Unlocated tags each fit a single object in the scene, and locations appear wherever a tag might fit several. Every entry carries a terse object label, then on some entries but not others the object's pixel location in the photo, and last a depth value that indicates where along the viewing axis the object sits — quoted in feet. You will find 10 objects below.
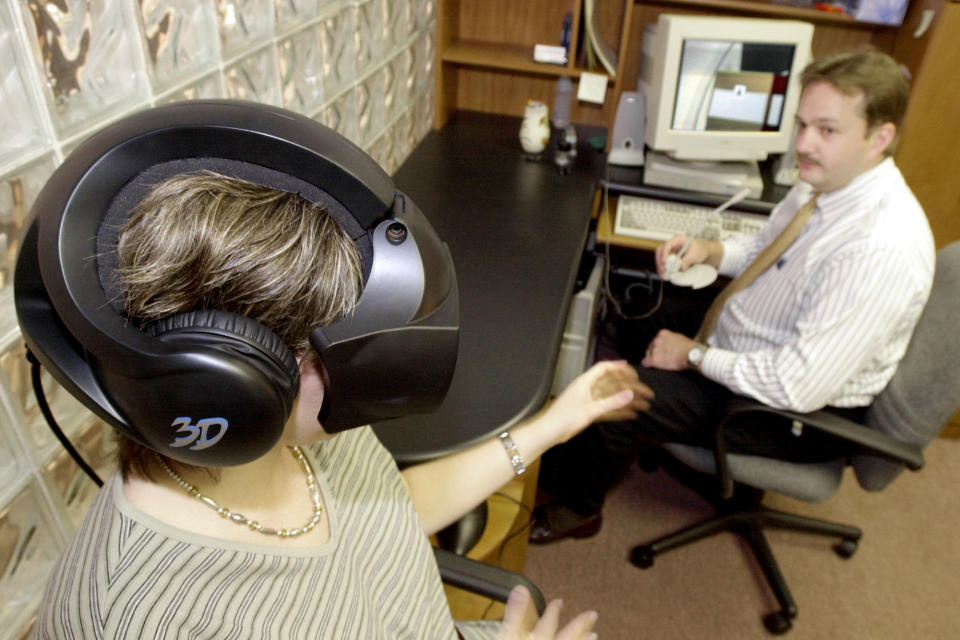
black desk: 3.59
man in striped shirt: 4.47
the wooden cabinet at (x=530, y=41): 6.86
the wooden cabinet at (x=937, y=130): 5.82
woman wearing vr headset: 1.59
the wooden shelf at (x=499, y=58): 6.86
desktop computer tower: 6.45
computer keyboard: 6.44
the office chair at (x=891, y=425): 4.40
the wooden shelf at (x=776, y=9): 6.57
